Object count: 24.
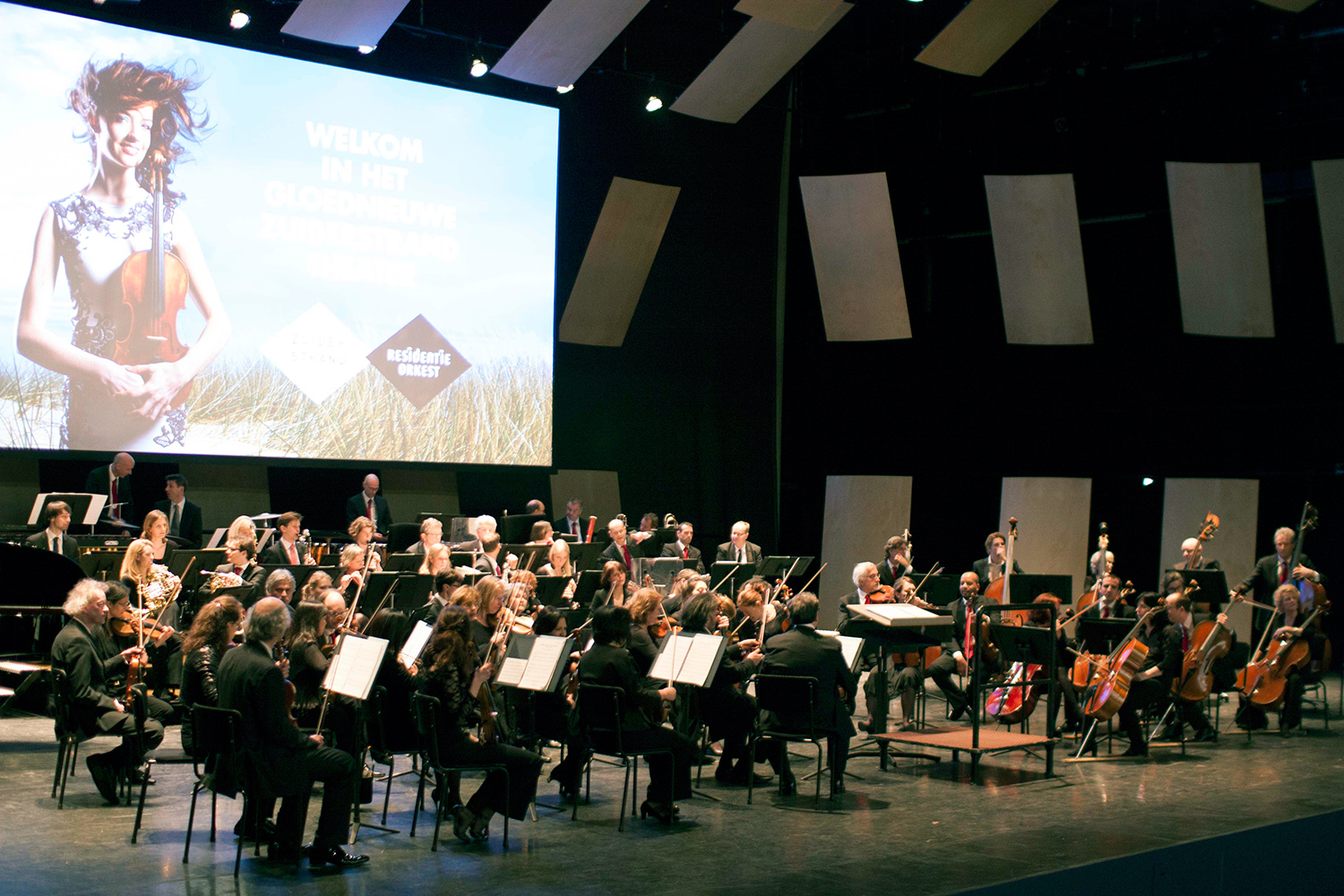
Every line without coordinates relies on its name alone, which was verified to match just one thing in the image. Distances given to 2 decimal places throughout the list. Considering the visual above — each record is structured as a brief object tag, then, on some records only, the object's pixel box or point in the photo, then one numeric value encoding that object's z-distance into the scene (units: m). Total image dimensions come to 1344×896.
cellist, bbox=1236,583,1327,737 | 9.12
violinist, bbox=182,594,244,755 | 5.64
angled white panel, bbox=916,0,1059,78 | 10.80
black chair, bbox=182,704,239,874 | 5.12
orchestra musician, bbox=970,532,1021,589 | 10.09
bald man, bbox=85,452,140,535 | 9.96
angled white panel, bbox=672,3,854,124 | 11.55
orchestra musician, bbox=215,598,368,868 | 5.07
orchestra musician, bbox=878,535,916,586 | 9.71
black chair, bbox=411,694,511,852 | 5.54
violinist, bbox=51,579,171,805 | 6.05
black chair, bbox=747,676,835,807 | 6.57
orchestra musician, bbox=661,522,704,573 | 11.80
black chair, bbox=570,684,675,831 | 6.05
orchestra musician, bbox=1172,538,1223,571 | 10.17
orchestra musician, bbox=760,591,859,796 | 6.64
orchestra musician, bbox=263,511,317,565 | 9.34
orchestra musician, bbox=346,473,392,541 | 11.56
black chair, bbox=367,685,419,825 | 5.89
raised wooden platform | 7.32
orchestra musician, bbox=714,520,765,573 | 12.02
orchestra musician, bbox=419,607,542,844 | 5.60
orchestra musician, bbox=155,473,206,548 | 10.20
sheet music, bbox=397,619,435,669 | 6.04
